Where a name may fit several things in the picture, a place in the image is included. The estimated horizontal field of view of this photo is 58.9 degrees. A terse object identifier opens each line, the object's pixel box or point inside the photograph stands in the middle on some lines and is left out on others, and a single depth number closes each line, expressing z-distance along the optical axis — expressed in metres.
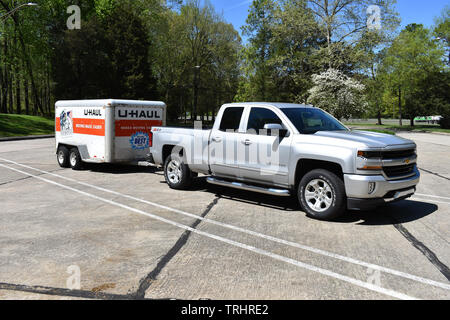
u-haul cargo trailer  11.60
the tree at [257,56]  48.22
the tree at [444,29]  47.91
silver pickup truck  6.21
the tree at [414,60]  46.88
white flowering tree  29.73
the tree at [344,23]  34.59
